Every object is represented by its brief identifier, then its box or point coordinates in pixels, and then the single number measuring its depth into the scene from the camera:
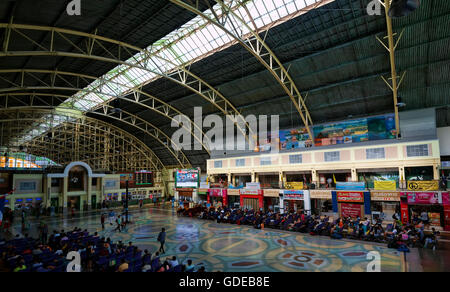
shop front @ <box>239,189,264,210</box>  28.68
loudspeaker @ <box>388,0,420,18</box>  6.58
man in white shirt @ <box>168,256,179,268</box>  9.97
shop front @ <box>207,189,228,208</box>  32.78
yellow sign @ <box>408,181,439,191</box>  18.94
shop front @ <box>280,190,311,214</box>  25.05
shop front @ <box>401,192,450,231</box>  18.42
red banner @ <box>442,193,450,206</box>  18.25
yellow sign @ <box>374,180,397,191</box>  20.70
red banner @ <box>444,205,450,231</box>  18.30
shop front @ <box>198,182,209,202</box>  35.08
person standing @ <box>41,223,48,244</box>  16.47
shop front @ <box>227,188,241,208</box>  31.55
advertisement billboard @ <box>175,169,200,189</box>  35.22
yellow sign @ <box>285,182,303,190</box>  25.78
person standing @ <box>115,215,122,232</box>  21.05
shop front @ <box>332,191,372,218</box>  21.59
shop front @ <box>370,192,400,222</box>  20.64
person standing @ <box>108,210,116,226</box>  26.21
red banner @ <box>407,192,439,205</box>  18.73
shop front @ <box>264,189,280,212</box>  27.59
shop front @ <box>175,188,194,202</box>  37.74
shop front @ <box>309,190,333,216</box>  26.66
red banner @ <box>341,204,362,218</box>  22.22
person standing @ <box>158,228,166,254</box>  14.38
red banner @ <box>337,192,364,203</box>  21.88
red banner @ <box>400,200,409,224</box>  19.88
